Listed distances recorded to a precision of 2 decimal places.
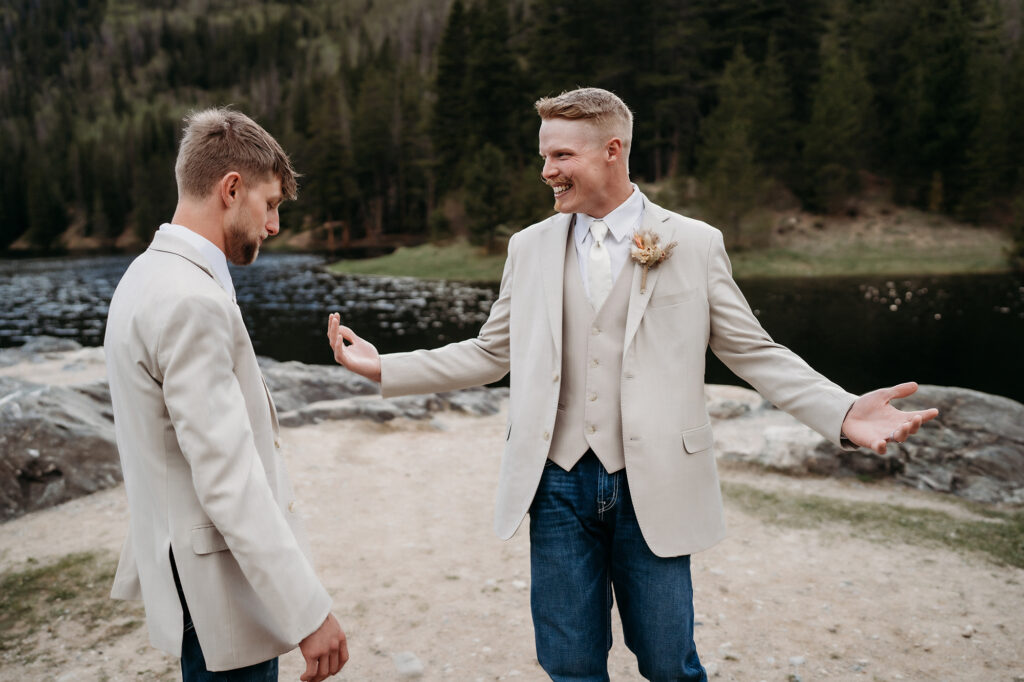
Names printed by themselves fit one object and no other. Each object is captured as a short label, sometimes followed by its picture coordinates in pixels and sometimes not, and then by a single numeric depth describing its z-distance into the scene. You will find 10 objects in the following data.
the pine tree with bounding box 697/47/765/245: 45.16
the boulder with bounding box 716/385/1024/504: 8.12
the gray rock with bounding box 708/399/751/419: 10.58
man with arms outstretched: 2.98
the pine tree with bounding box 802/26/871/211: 49.00
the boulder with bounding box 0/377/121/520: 7.38
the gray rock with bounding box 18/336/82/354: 16.33
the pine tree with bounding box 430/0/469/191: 61.56
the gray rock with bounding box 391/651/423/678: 4.54
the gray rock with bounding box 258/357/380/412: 11.66
